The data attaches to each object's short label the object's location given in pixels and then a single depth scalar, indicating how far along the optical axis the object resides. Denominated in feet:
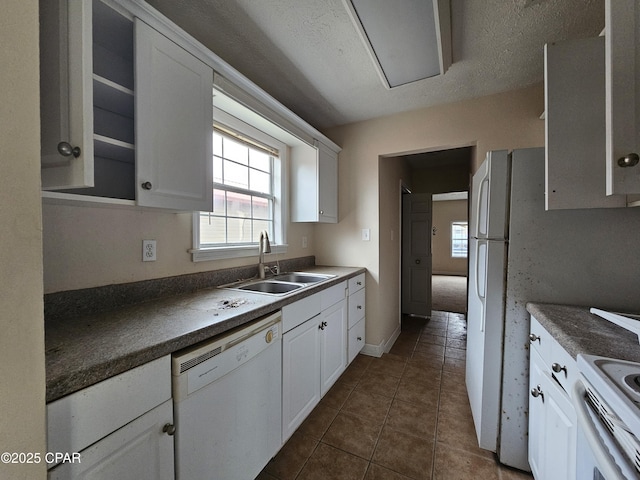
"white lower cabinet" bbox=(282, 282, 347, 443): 4.70
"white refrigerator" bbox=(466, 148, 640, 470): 3.88
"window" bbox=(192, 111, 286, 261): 5.87
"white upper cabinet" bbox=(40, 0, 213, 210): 2.65
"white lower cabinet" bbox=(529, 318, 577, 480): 2.91
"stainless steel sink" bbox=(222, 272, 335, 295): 5.88
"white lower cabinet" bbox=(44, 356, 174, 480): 1.95
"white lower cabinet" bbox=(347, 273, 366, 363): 7.56
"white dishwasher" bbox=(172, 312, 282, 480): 2.86
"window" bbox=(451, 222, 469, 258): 26.43
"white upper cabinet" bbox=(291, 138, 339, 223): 7.97
